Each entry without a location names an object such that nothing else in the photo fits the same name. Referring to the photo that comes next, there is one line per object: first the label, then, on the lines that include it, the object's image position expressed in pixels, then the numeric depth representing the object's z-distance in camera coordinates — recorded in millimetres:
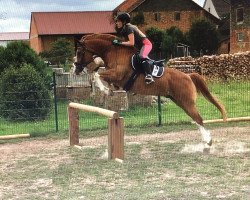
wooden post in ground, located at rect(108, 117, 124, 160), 8711
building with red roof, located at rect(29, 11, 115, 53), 50031
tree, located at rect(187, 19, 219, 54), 36219
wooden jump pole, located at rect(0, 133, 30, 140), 11984
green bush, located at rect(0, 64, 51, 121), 13367
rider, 8547
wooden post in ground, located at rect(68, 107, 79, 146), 10492
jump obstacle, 8711
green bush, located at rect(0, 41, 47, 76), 15648
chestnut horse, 8719
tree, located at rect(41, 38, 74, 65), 36344
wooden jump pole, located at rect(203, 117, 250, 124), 13138
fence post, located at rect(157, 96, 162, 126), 13159
